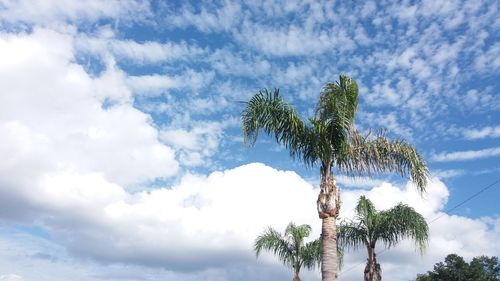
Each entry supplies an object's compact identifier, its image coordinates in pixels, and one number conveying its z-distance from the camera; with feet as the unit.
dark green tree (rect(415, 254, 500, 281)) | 200.44
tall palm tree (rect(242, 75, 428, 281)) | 46.01
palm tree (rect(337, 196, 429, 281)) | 78.69
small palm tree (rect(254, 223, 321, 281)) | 98.89
